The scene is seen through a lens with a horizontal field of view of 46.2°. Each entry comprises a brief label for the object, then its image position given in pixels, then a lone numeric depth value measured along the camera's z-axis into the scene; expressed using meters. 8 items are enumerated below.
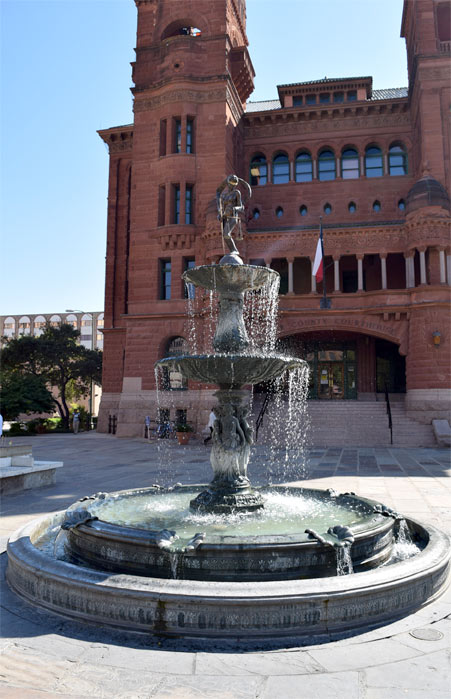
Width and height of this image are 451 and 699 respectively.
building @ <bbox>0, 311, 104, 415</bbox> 97.94
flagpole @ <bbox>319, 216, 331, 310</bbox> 27.82
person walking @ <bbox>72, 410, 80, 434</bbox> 35.88
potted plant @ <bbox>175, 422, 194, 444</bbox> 24.47
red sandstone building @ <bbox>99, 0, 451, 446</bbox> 26.91
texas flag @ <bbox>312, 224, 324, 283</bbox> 25.24
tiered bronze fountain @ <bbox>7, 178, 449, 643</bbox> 4.35
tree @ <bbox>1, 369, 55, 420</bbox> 29.57
